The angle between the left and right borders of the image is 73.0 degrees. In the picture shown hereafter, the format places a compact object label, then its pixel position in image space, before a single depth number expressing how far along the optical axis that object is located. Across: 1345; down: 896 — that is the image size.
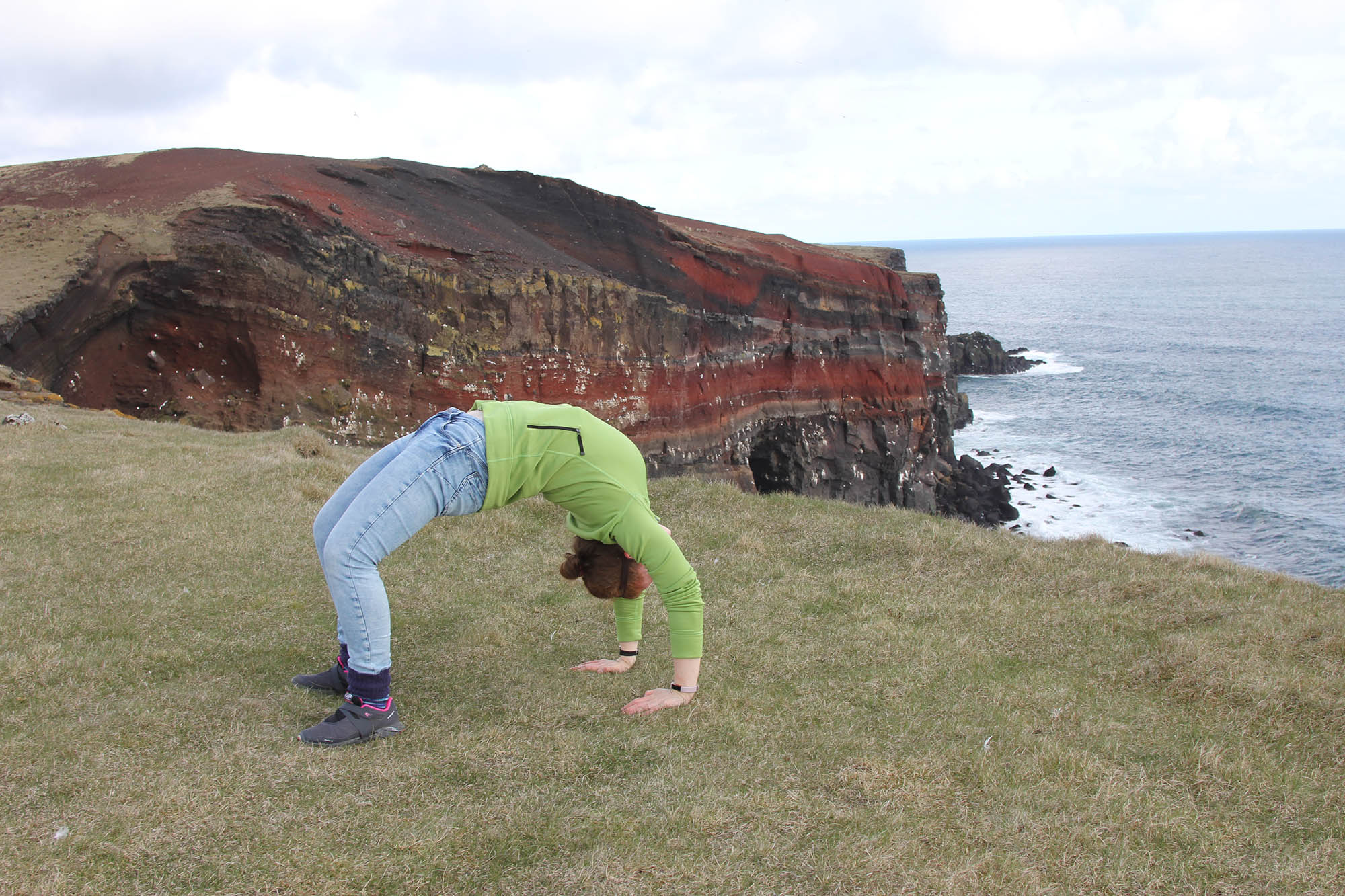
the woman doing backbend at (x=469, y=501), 4.40
